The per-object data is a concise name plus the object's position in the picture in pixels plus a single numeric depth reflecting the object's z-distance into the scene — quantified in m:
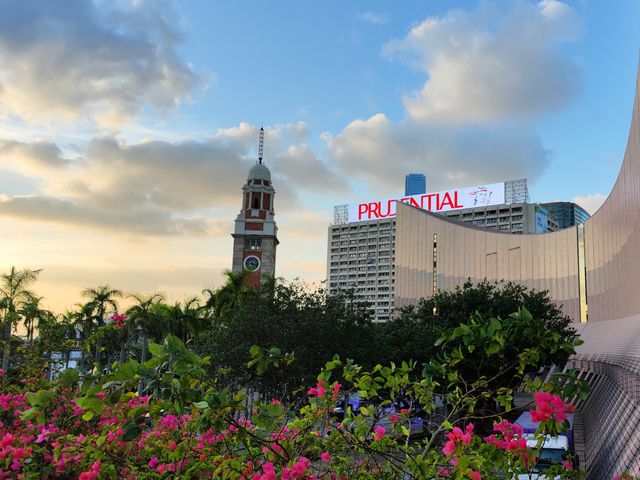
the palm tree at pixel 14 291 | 39.81
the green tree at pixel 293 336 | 27.47
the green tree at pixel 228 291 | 59.28
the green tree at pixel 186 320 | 52.61
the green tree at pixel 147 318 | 49.41
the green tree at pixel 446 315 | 36.88
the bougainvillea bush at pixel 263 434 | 4.86
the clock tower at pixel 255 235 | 90.31
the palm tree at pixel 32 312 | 40.22
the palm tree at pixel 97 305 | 49.47
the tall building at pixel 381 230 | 150.25
